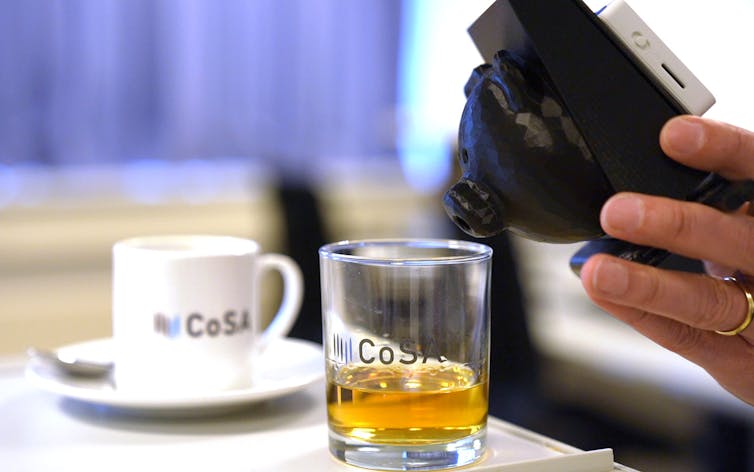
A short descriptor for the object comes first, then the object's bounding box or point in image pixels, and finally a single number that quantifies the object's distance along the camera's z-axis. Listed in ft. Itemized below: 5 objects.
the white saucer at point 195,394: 2.41
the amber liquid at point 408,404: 1.96
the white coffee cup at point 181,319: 2.52
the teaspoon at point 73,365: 2.77
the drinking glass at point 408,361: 1.96
